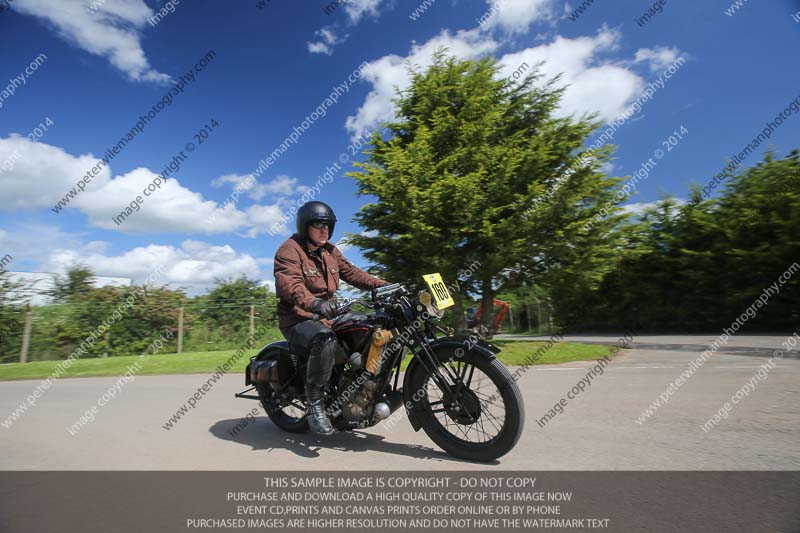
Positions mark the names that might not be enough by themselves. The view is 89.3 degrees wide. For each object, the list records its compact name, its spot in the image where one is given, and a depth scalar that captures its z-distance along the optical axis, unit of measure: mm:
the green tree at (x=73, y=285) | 12602
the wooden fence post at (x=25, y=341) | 11156
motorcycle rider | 3293
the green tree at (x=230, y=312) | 13641
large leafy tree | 11102
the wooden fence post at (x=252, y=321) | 13500
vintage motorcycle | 2920
